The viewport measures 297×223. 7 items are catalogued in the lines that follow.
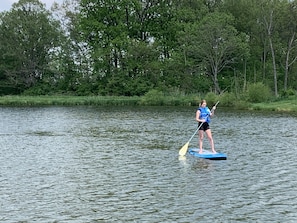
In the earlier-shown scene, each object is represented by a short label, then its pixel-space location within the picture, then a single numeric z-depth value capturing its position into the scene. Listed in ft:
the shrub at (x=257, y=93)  189.47
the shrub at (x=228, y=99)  190.90
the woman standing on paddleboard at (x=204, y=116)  69.36
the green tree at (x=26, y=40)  267.80
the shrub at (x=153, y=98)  211.61
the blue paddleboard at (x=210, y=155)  63.82
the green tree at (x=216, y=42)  223.10
